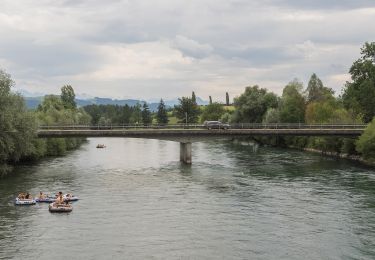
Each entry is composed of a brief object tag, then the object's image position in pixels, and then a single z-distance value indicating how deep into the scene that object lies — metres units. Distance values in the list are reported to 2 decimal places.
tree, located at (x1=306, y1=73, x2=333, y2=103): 157.12
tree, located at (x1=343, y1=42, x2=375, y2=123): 113.94
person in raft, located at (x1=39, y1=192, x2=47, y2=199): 57.06
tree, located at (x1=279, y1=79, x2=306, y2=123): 143.12
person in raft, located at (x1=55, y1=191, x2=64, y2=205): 53.00
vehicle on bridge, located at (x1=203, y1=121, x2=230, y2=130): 99.81
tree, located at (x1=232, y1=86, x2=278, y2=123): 165.00
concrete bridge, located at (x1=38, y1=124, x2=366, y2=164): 93.50
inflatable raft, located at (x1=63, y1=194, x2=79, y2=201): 55.82
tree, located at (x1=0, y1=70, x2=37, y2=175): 71.31
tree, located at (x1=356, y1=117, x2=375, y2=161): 90.00
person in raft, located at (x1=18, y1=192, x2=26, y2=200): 55.72
